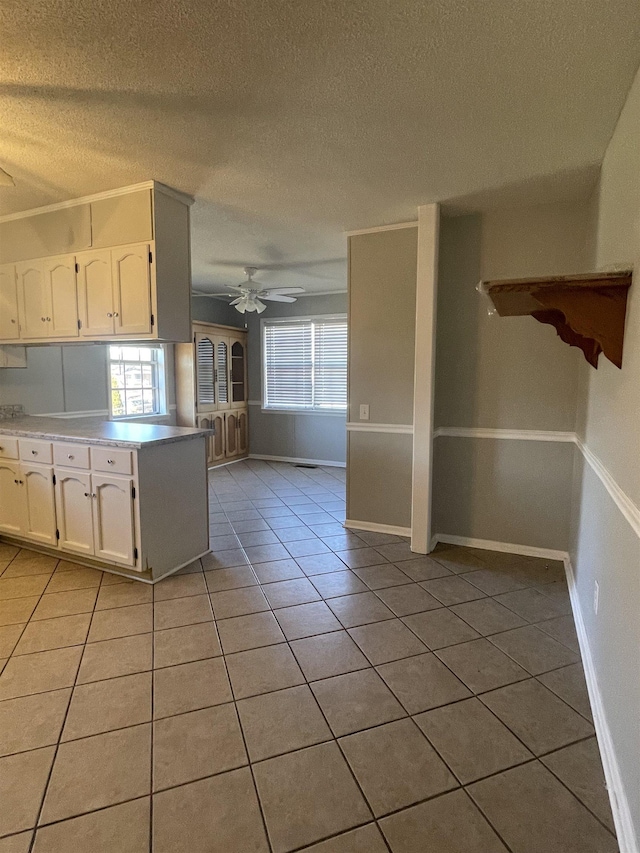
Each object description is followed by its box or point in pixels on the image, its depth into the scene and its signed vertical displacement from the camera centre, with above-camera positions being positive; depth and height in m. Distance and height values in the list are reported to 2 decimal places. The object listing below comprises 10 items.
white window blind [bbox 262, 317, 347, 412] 6.37 +0.21
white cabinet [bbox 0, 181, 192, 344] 2.92 +0.75
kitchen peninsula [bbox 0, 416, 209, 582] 2.82 -0.77
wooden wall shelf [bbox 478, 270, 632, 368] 1.59 +0.29
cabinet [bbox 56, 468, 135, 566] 2.84 -0.90
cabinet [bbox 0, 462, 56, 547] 3.16 -0.90
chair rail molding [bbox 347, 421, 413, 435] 3.60 -0.40
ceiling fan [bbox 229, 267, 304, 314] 4.81 +0.91
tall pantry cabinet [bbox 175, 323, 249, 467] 6.00 -0.13
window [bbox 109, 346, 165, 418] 5.18 -0.04
